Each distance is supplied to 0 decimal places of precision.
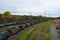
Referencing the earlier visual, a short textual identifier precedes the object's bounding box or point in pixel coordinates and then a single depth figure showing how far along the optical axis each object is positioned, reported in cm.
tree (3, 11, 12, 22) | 3899
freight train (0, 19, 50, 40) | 1014
